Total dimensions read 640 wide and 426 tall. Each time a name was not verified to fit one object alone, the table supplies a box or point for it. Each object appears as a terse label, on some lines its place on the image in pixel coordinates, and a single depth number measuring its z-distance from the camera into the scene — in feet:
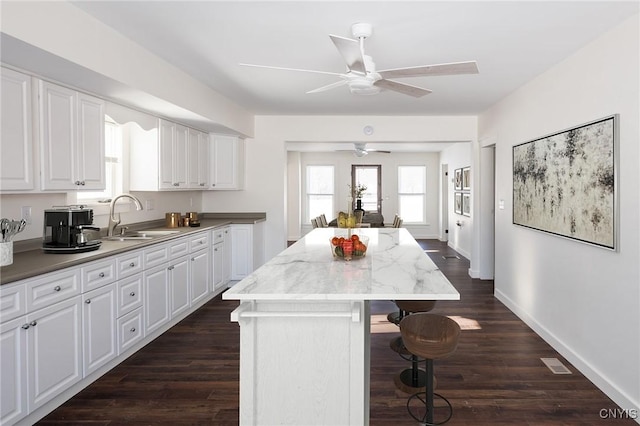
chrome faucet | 12.46
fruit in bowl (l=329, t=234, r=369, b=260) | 8.48
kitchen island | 6.40
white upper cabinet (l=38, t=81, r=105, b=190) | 8.85
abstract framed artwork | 9.01
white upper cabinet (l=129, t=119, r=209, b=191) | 13.94
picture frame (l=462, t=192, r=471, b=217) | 25.80
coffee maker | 9.43
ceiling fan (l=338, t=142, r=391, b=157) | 25.48
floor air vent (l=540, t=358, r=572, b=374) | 10.15
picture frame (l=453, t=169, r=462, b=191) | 27.40
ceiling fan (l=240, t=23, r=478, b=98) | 7.67
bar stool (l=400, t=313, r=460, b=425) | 7.01
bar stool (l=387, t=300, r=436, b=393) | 9.19
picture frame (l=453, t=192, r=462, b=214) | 27.86
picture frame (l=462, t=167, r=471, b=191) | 25.18
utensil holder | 7.64
